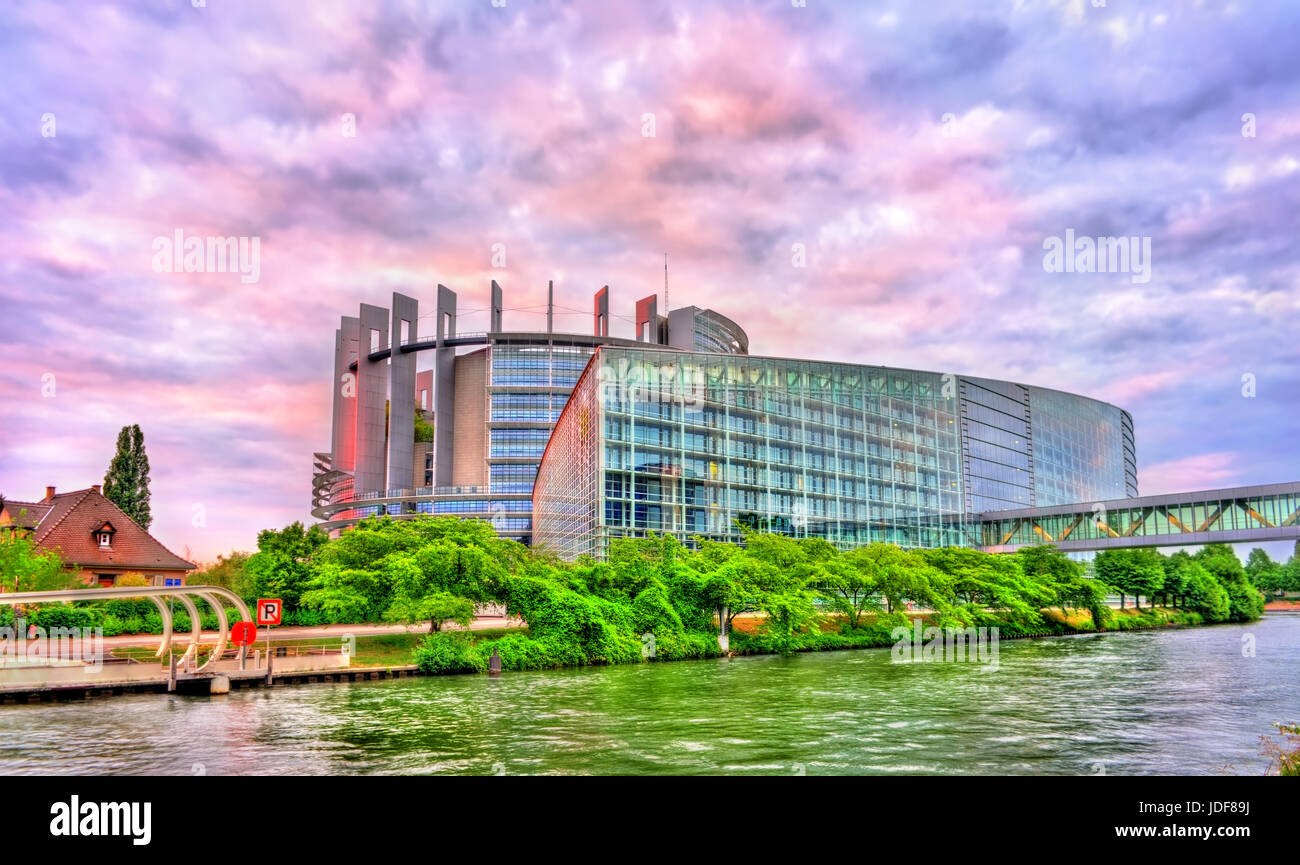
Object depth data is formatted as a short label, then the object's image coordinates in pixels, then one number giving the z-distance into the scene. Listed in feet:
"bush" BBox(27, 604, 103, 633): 174.91
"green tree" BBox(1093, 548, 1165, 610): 326.03
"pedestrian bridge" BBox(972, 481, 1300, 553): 299.79
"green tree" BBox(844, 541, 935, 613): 219.00
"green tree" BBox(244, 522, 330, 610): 221.25
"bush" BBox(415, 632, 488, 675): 149.59
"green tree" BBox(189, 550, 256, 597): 255.70
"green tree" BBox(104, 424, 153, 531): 311.06
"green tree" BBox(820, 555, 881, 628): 215.31
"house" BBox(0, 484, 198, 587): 230.48
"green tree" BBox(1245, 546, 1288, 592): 488.85
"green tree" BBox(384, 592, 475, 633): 151.33
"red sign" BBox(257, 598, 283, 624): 138.30
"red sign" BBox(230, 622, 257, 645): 140.87
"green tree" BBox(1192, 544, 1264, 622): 346.74
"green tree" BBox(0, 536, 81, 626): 174.50
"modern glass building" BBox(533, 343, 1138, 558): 265.75
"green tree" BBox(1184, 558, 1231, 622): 330.34
